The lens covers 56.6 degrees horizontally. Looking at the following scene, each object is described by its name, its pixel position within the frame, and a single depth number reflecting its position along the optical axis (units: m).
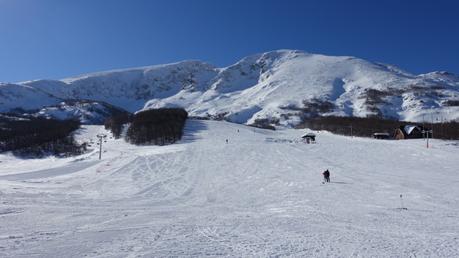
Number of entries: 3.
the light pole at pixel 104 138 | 141.77
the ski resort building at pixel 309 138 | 97.56
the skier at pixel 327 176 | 40.75
